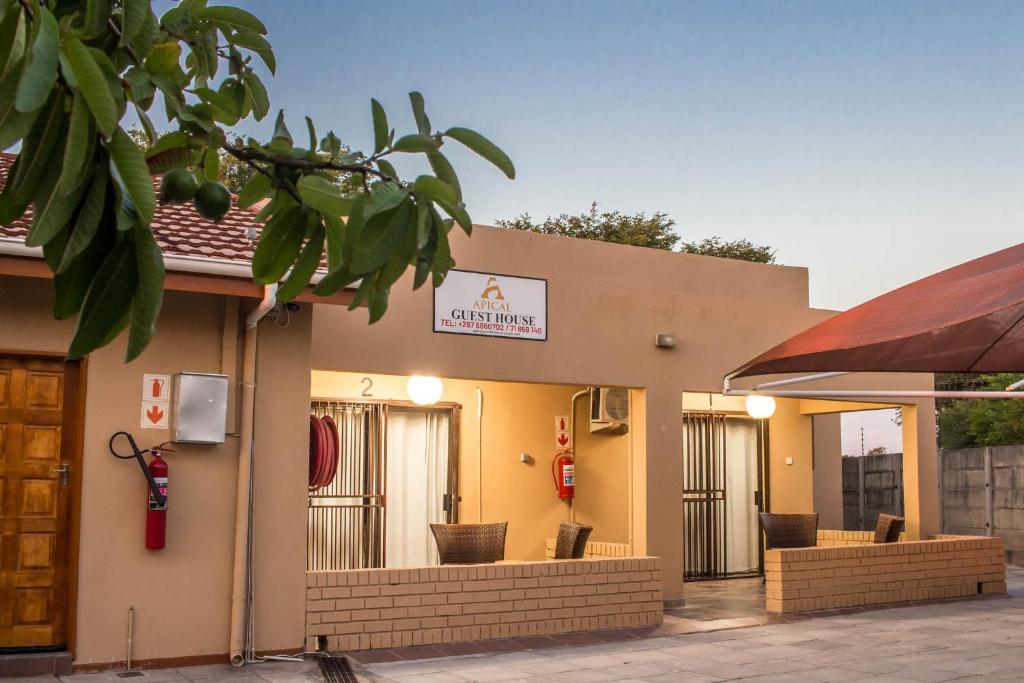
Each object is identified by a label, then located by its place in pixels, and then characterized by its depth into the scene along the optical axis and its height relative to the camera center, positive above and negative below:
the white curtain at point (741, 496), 16.05 -0.25
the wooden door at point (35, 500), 8.09 -0.18
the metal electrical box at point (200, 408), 8.47 +0.51
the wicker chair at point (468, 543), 10.42 -0.62
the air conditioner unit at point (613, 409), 12.97 +0.80
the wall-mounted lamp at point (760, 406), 14.32 +0.93
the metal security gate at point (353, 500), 12.21 -0.26
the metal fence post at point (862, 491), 20.88 -0.22
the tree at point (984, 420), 25.81 +1.47
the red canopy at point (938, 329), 6.87 +0.97
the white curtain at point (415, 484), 12.70 -0.08
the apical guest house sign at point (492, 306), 11.08 +1.72
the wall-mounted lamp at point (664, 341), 12.34 +1.51
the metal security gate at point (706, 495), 15.68 -0.23
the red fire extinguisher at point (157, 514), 8.27 -0.29
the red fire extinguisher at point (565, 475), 13.48 +0.03
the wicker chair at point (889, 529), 13.34 -0.59
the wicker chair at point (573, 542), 11.26 -0.65
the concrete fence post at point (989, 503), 18.89 -0.38
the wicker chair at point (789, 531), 12.96 -0.60
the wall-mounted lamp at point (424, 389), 11.84 +0.93
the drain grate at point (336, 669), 8.14 -1.45
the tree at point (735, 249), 32.25 +6.64
